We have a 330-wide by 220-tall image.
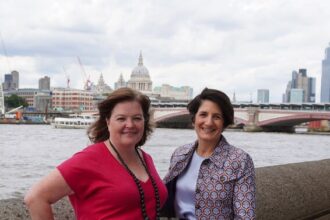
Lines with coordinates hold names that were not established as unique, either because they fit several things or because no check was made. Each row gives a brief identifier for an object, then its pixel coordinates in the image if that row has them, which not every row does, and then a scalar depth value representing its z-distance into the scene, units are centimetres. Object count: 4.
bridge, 5100
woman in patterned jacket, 200
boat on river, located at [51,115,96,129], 5728
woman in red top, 161
